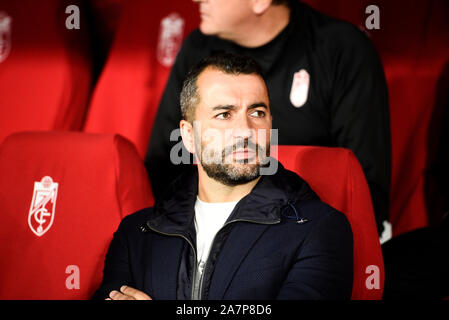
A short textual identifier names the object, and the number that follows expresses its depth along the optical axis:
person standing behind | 6.71
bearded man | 6.25
